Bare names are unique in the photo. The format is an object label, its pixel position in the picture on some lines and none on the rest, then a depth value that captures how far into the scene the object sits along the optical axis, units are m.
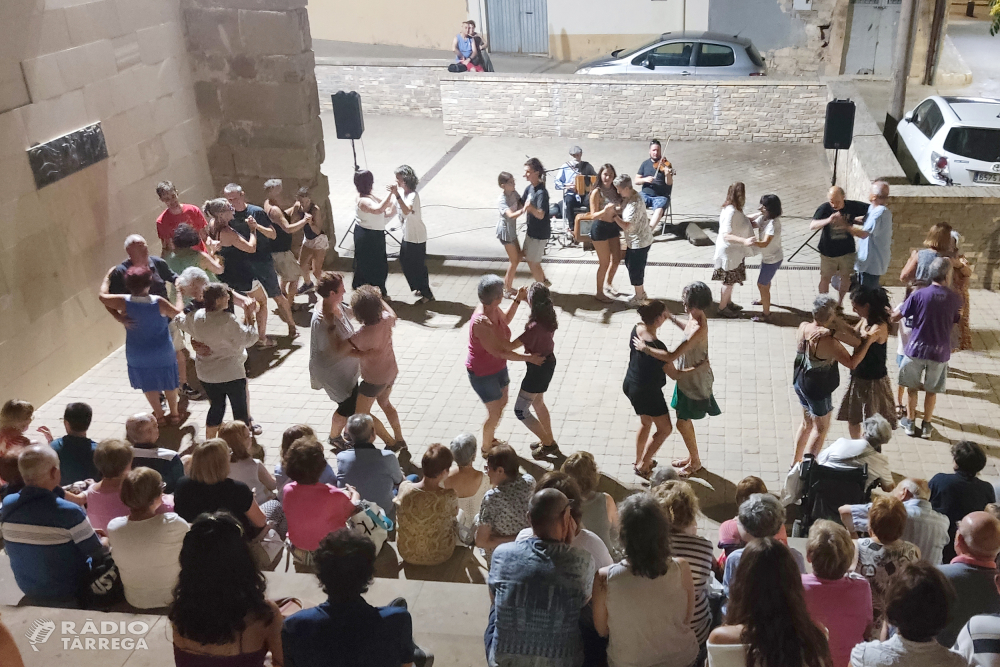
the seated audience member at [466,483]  5.30
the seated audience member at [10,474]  4.72
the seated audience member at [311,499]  4.80
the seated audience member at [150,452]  5.35
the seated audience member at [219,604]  3.40
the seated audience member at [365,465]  5.43
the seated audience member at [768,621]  3.15
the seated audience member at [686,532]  4.17
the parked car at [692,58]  16.35
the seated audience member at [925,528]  4.57
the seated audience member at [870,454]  5.34
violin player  11.13
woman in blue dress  6.91
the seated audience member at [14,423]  5.34
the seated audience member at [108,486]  4.84
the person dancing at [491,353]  6.43
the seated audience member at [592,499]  4.75
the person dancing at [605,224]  9.25
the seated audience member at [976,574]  4.04
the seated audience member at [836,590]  3.78
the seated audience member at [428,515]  5.03
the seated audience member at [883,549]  4.22
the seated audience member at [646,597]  3.53
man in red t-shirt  8.20
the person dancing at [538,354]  6.43
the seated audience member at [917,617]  3.27
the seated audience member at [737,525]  4.67
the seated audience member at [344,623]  3.35
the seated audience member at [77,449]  5.48
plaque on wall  7.91
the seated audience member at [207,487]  4.66
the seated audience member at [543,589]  3.66
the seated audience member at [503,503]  4.78
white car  11.17
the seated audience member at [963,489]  4.88
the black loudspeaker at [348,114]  11.11
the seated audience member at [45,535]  4.52
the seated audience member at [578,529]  4.15
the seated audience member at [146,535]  4.34
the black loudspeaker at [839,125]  10.70
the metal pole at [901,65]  12.90
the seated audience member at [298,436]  5.21
